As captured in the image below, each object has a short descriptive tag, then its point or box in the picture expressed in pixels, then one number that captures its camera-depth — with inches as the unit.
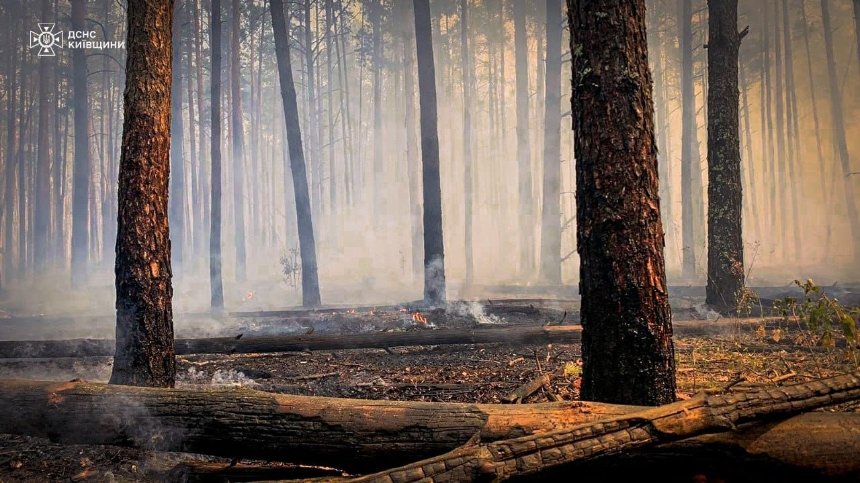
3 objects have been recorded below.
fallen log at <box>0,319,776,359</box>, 305.0
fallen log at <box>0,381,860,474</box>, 105.4
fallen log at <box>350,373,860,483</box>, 93.4
